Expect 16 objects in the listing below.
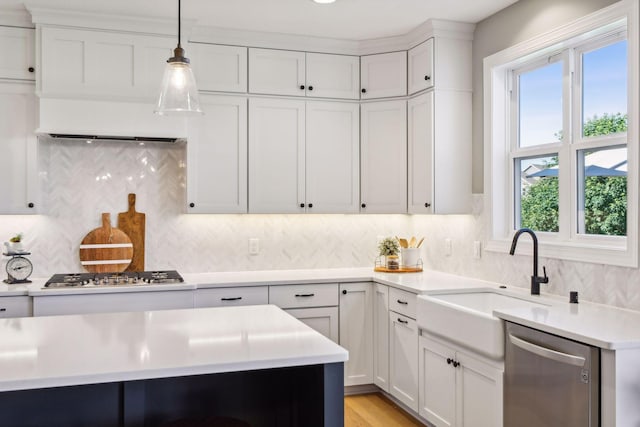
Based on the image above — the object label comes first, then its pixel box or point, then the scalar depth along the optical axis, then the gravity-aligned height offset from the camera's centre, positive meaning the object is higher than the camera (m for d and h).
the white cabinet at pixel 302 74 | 4.23 +1.06
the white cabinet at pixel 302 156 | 4.23 +0.44
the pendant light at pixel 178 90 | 2.24 +0.49
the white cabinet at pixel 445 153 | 4.00 +0.44
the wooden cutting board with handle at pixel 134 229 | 4.22 -0.10
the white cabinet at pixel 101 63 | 3.71 +0.99
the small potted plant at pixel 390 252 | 4.36 -0.27
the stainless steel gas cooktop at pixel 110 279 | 3.62 -0.41
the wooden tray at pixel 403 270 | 4.34 -0.40
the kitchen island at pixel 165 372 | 1.75 -0.46
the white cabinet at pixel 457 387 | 2.82 -0.91
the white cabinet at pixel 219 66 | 4.08 +1.06
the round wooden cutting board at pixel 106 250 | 4.13 -0.25
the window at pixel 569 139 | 2.88 +0.44
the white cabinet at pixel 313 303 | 3.98 -0.60
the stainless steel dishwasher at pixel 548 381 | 2.14 -0.66
